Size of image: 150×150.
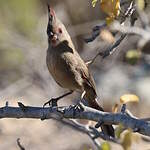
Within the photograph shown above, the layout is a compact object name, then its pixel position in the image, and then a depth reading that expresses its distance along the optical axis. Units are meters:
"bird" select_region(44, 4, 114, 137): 8.95
